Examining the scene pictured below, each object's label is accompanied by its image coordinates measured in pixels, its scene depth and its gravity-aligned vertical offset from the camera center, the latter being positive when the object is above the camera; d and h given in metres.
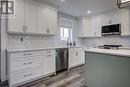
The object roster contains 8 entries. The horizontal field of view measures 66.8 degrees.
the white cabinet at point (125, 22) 4.00 +0.81
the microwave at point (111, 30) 4.18 +0.54
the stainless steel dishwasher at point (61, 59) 3.63 -0.66
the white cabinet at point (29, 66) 2.41 -0.68
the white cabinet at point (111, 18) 4.29 +1.09
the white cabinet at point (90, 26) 4.99 +0.81
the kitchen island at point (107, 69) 1.73 -0.55
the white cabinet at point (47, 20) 3.33 +0.78
